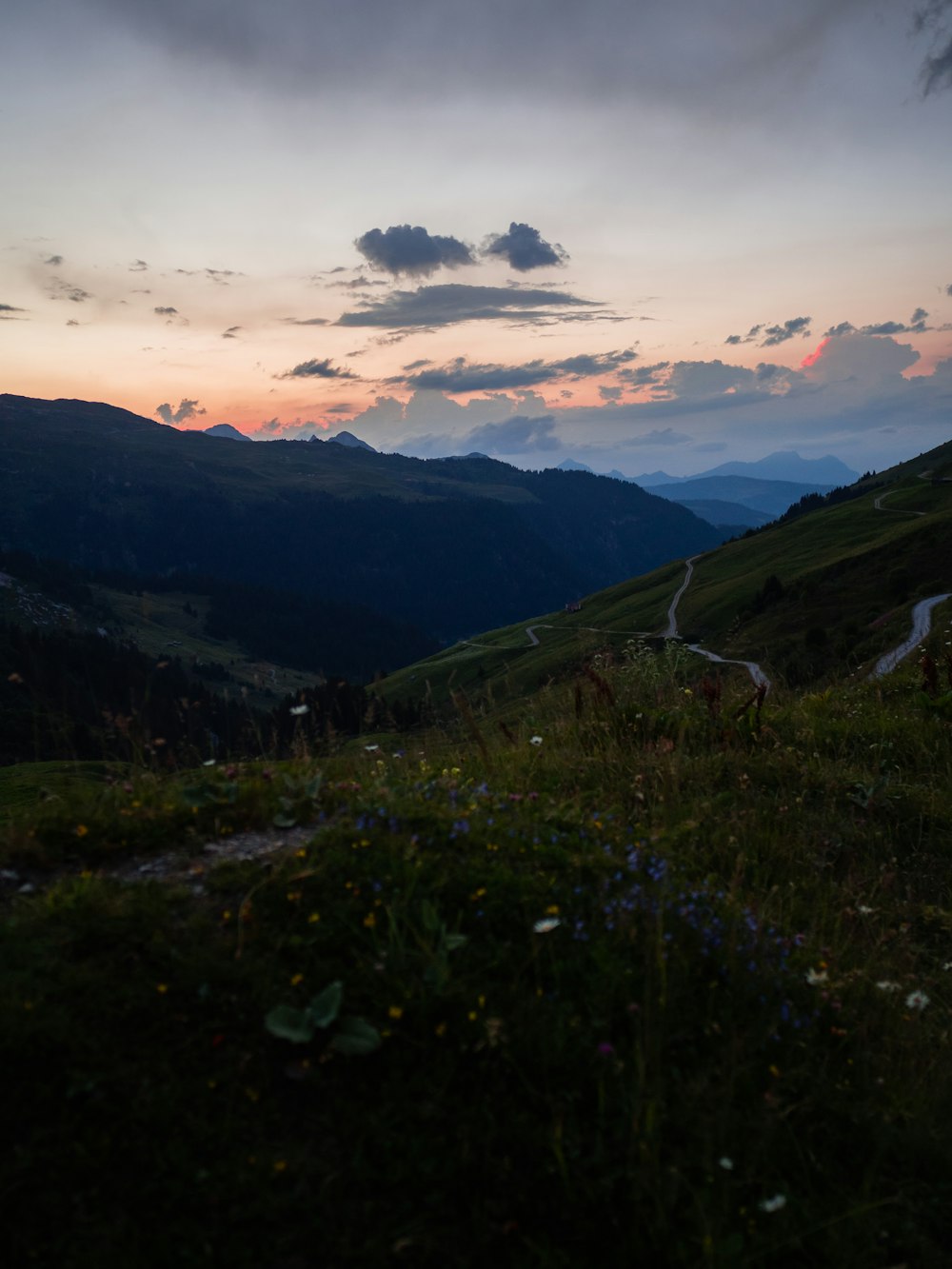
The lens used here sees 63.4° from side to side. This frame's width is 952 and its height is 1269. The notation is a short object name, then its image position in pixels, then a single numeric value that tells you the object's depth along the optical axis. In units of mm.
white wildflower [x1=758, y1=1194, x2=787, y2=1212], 3154
